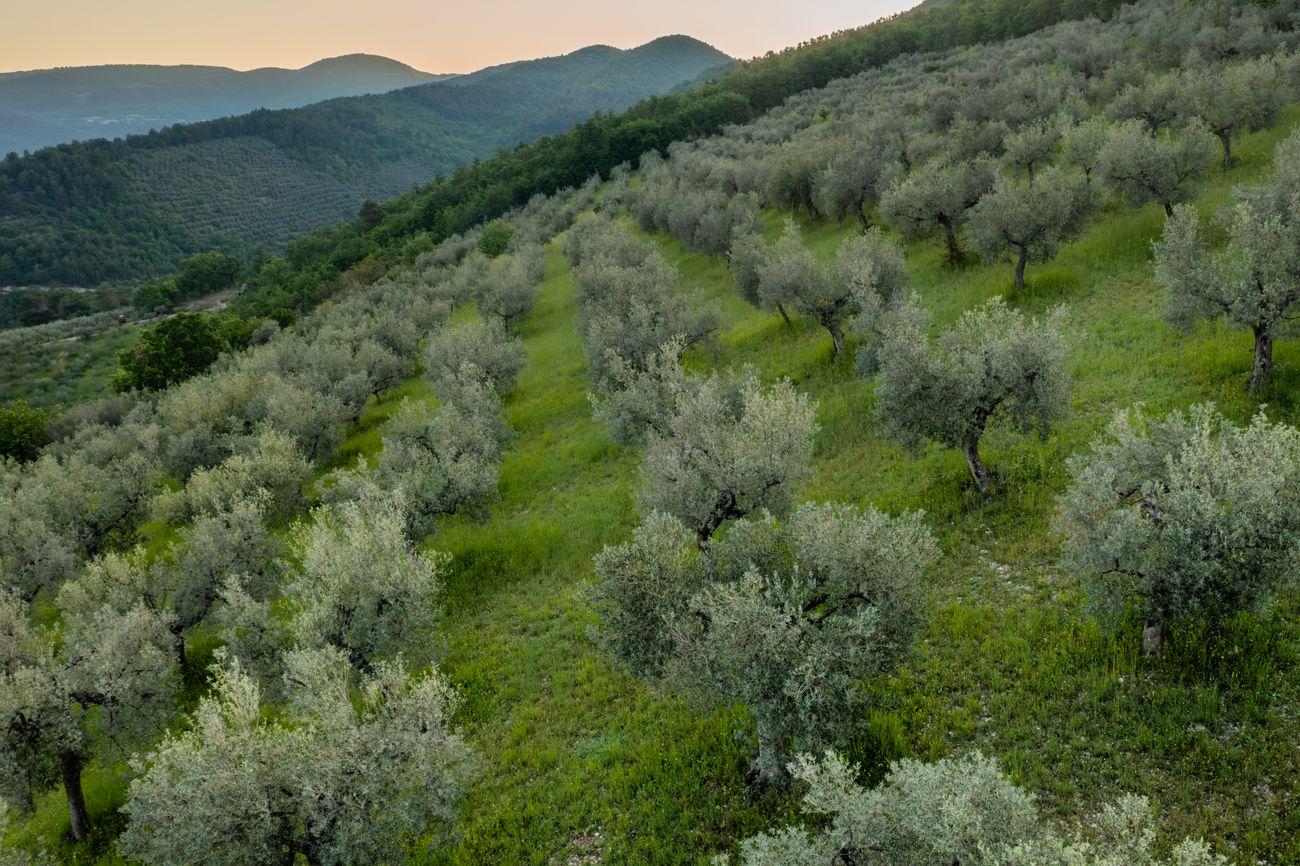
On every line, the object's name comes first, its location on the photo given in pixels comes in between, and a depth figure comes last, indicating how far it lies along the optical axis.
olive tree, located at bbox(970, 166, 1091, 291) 37.16
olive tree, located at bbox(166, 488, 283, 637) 27.88
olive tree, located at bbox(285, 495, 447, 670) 20.72
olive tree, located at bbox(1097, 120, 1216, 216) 36.12
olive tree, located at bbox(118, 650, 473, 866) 12.99
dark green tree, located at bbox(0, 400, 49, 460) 70.25
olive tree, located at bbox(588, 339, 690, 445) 29.97
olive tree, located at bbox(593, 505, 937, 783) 13.53
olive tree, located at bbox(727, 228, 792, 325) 47.67
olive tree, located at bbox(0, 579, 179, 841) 19.02
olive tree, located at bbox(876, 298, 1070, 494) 22.16
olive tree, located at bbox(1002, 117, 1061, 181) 48.28
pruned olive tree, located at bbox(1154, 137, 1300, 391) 22.14
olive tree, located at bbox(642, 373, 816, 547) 19.80
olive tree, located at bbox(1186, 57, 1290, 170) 41.12
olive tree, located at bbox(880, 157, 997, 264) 44.88
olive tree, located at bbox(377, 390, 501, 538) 30.62
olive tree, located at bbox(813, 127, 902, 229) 58.78
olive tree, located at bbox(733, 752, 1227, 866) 8.66
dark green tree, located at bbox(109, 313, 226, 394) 82.94
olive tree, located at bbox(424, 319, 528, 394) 49.12
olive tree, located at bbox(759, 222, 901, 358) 38.62
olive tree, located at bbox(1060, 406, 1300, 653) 13.27
